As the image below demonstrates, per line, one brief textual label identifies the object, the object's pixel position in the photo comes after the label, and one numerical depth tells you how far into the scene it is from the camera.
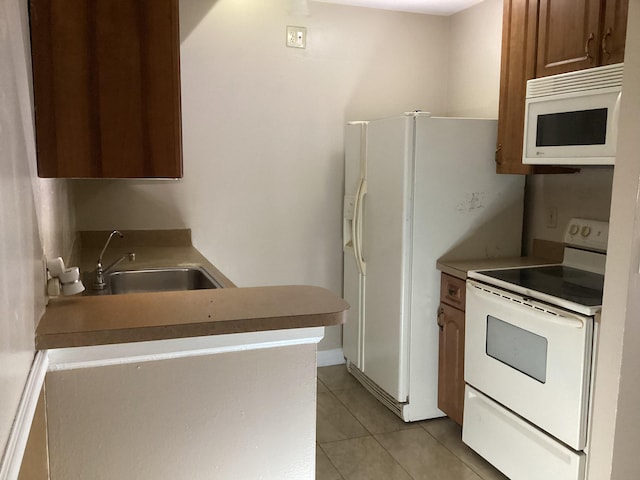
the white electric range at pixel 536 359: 2.03
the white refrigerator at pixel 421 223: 2.78
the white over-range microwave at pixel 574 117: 2.05
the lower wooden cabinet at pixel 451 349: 2.73
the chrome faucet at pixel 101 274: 2.24
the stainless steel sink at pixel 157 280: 2.48
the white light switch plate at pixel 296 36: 3.32
